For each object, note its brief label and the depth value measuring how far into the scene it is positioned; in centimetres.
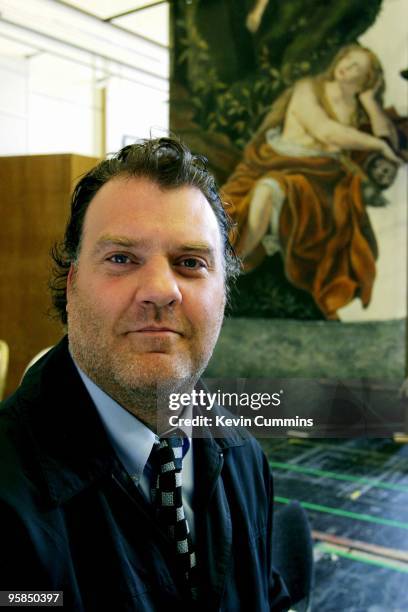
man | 75
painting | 432
